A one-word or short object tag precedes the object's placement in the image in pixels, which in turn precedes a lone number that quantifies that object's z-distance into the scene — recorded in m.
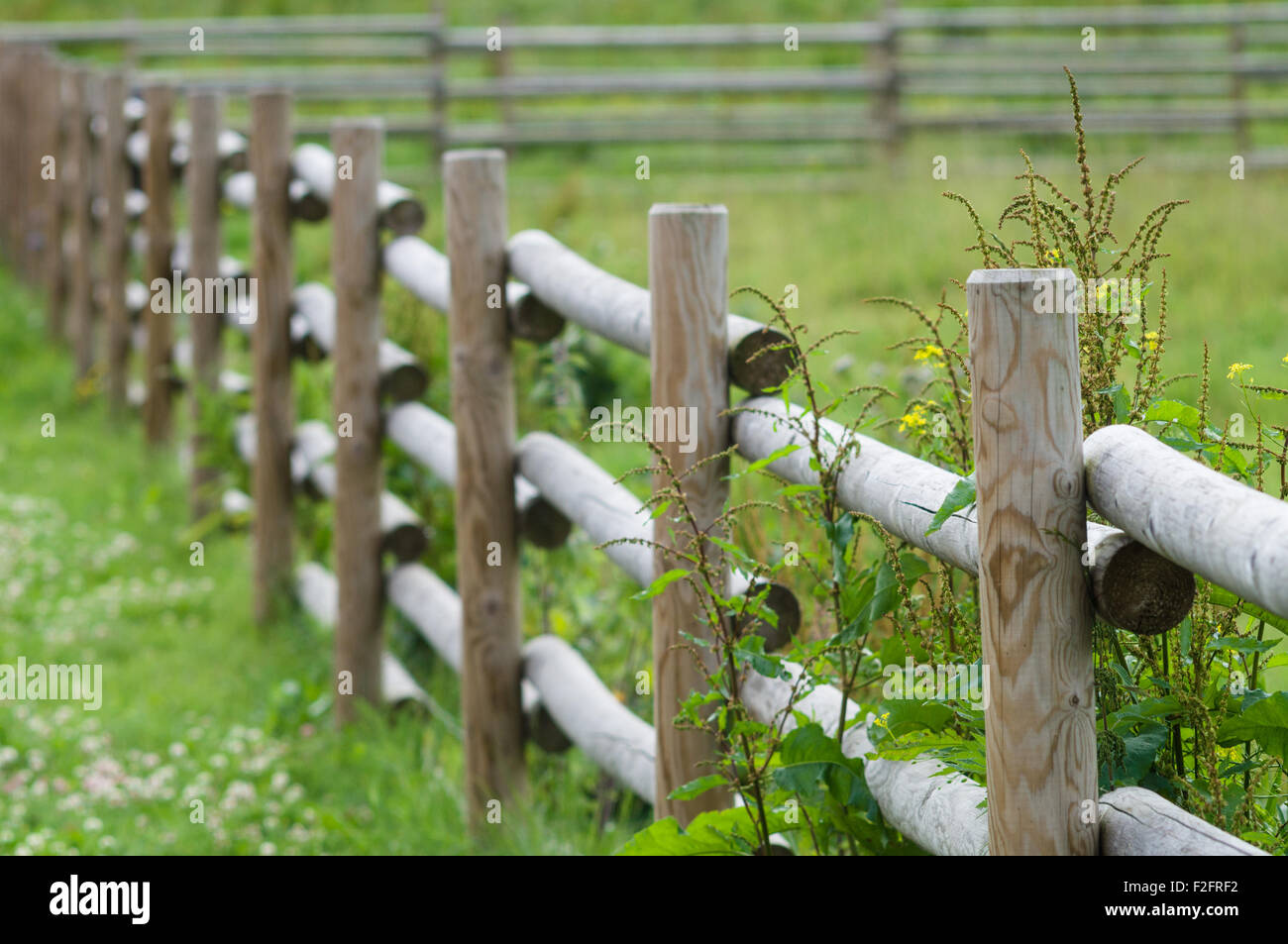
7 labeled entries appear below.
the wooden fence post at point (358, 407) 7.52
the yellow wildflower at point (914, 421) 3.69
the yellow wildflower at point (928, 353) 3.61
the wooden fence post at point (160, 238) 11.74
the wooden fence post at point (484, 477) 5.95
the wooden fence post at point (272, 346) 8.84
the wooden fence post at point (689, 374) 4.29
